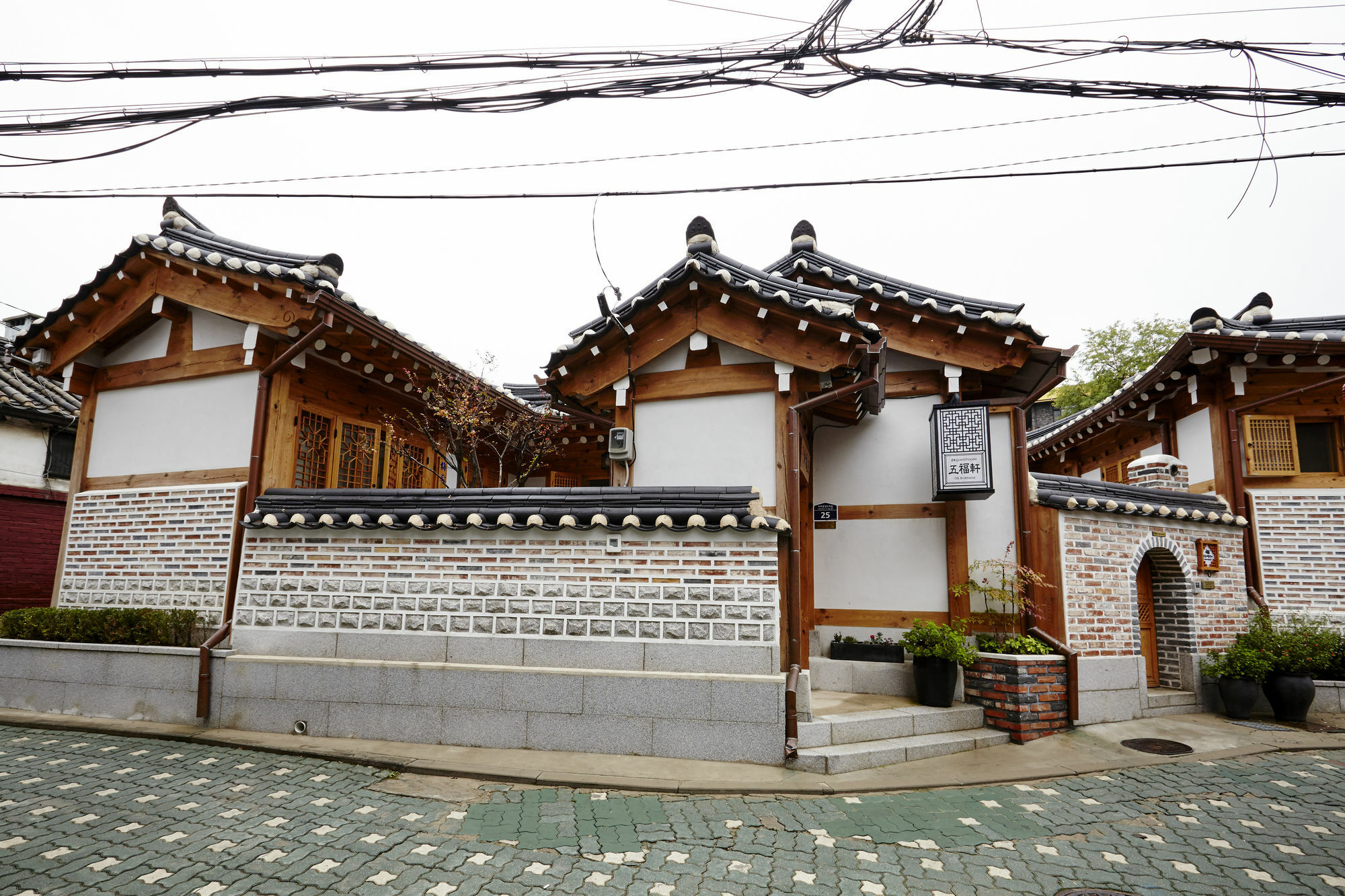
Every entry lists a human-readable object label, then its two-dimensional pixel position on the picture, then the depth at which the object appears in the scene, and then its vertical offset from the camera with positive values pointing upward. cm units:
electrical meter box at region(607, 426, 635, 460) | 735 +119
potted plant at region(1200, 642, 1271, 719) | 782 -131
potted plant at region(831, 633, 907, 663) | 757 -102
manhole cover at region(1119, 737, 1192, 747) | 635 -173
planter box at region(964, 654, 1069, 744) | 657 -130
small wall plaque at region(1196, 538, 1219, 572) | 859 +12
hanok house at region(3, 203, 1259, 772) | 566 +38
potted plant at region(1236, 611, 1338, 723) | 761 -105
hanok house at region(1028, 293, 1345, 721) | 847 +96
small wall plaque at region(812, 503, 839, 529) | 848 +52
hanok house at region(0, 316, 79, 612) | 1046 +104
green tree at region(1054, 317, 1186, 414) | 2139 +671
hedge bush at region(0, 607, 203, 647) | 672 -82
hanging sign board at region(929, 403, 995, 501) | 746 +121
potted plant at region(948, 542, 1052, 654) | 708 -36
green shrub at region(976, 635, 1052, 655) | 695 -87
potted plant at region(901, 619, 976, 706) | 671 -97
